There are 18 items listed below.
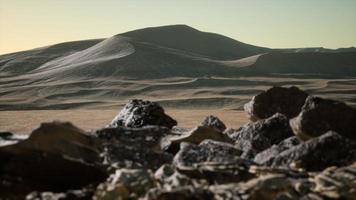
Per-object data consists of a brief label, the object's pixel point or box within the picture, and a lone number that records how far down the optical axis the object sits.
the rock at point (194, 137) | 9.00
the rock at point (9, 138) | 7.65
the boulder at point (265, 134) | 9.65
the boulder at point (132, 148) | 7.54
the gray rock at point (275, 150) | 8.16
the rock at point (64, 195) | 6.15
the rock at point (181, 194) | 6.02
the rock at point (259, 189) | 6.14
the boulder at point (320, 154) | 7.86
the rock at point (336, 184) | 6.36
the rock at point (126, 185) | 6.25
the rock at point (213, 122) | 12.23
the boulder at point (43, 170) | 6.79
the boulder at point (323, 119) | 9.37
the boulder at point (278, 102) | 12.14
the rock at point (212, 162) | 6.82
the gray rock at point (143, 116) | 11.19
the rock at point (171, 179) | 6.41
